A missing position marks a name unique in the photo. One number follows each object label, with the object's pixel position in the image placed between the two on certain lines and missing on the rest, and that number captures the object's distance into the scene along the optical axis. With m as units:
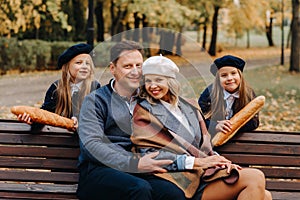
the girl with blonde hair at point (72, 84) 4.62
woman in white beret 3.82
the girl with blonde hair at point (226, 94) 4.52
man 3.70
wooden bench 4.32
